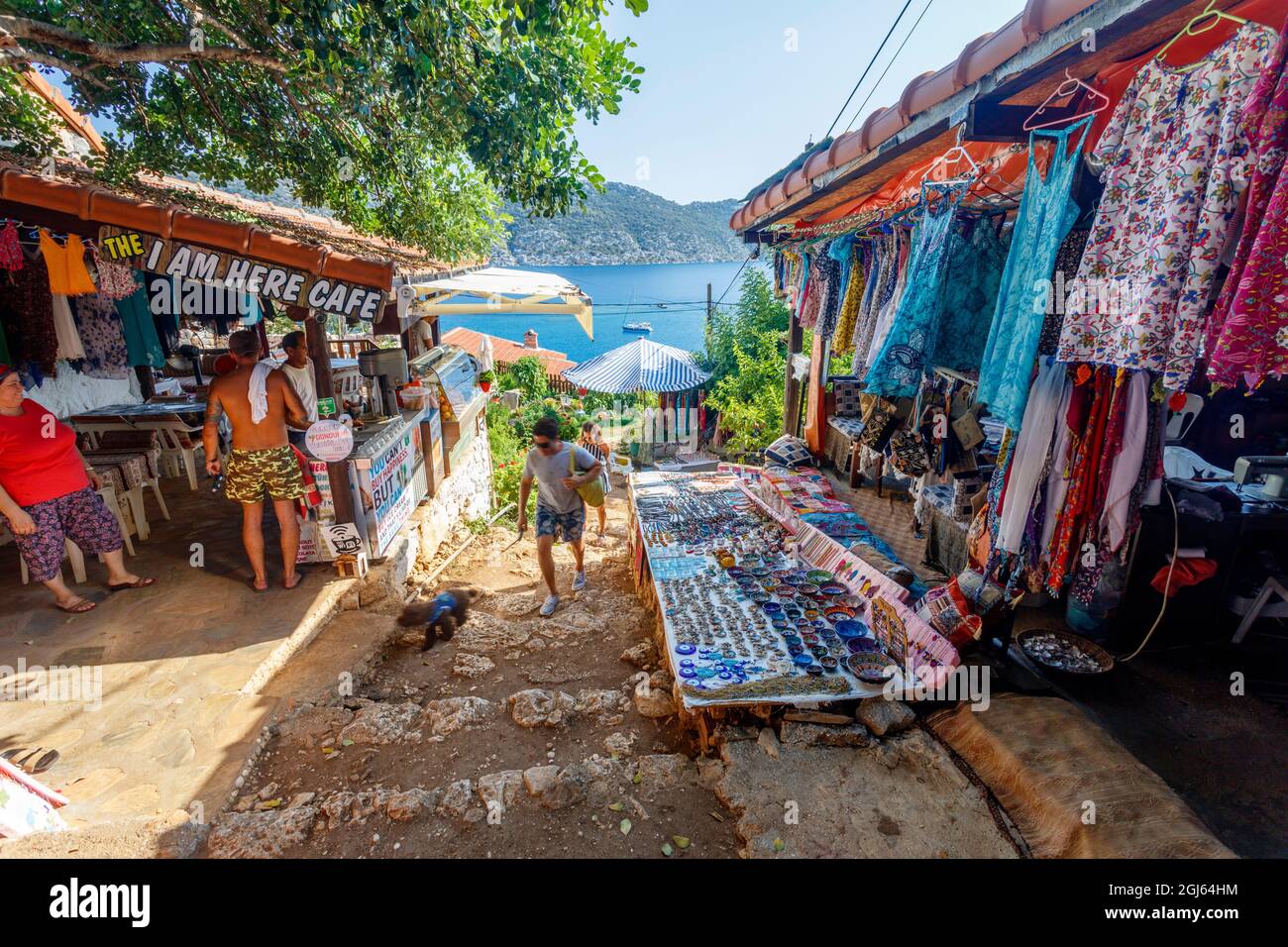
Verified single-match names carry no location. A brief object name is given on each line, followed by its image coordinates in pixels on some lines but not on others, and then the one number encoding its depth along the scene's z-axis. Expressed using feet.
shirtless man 14.74
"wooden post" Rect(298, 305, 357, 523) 17.02
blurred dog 17.49
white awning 30.40
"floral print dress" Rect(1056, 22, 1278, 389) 6.11
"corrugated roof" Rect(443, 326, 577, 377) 78.69
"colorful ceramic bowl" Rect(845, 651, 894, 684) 11.31
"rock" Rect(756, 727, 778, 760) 10.48
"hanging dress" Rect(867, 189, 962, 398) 11.55
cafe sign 14.61
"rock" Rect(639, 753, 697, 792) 10.55
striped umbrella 43.91
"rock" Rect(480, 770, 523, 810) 10.02
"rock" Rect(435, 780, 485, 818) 9.87
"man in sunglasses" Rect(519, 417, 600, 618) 18.19
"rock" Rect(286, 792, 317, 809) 10.06
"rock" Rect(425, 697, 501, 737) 12.55
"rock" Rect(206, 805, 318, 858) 9.03
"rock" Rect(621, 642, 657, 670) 15.83
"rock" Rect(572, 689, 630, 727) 13.13
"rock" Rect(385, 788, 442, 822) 9.78
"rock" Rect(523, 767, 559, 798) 10.11
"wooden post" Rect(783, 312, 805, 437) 29.81
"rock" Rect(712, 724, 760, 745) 10.92
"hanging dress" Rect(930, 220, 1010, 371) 11.68
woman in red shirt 13.62
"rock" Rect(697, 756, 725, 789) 10.46
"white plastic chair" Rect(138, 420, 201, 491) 23.88
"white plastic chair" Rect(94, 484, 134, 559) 17.47
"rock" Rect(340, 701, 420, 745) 12.12
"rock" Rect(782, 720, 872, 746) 10.59
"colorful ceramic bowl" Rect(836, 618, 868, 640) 13.10
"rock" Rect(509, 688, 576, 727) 12.64
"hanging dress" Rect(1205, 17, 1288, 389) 5.57
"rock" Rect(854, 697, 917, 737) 10.65
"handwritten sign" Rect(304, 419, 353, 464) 16.06
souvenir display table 11.32
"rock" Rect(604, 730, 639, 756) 11.69
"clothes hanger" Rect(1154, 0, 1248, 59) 5.89
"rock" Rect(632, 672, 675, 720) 12.87
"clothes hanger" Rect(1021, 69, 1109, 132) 7.83
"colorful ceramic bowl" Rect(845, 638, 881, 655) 12.46
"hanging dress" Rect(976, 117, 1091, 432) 8.14
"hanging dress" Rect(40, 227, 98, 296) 15.93
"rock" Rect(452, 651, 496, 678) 15.28
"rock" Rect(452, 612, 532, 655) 16.84
